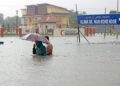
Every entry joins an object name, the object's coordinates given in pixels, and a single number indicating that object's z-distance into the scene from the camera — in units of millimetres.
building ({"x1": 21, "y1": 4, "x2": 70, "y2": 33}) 95312
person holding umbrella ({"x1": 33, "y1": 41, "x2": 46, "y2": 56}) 20917
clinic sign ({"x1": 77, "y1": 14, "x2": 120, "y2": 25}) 36712
